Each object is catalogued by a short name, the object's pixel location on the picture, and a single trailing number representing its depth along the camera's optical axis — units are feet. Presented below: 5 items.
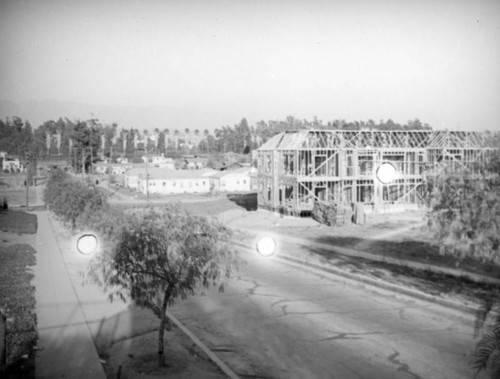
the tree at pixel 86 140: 408.46
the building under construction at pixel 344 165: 144.97
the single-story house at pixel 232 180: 252.21
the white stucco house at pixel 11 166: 377.09
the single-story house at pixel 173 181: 242.78
